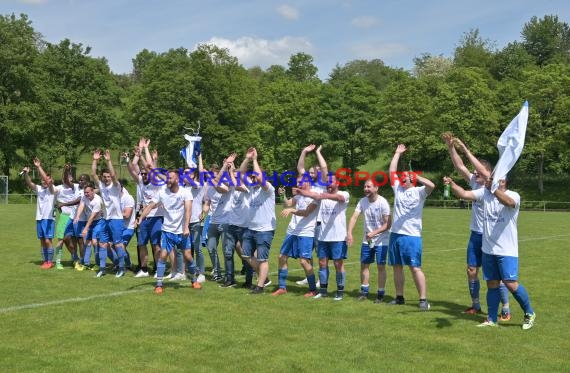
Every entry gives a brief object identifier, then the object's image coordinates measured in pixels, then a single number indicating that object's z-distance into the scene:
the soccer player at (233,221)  11.27
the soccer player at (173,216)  10.88
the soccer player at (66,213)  13.71
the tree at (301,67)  96.19
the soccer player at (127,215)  12.76
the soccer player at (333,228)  10.20
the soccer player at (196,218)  12.40
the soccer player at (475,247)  8.74
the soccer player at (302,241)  10.56
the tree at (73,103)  57.81
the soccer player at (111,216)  12.55
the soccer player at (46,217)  13.75
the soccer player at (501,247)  7.99
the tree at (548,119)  56.78
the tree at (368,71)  118.19
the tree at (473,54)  85.19
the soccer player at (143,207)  12.08
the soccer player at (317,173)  10.64
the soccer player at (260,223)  10.80
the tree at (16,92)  54.84
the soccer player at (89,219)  12.93
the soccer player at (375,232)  9.94
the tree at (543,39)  84.25
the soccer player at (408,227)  9.32
